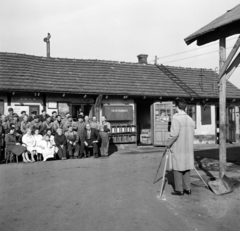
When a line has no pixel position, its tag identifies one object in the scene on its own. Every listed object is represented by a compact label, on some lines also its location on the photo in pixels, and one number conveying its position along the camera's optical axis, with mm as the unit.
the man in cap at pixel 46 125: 12984
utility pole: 24941
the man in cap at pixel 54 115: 13784
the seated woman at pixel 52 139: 12612
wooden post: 7492
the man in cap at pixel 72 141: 12969
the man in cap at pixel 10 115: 12992
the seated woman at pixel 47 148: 12305
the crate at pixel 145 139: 18545
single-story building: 15203
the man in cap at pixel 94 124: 13922
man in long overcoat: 6523
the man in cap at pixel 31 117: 13200
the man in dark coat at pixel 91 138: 13179
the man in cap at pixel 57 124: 13219
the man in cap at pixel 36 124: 12755
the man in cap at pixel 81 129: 13188
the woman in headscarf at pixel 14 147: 11781
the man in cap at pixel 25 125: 12655
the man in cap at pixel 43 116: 13375
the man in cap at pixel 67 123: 13312
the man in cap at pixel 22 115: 13298
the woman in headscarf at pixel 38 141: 12250
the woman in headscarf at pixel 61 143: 12672
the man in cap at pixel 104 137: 13555
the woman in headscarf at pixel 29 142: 12039
